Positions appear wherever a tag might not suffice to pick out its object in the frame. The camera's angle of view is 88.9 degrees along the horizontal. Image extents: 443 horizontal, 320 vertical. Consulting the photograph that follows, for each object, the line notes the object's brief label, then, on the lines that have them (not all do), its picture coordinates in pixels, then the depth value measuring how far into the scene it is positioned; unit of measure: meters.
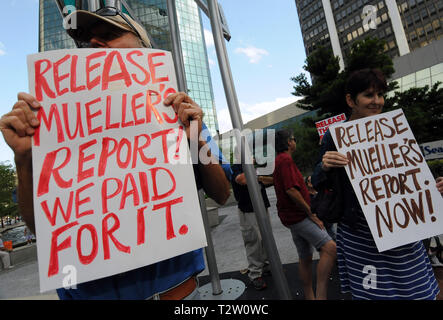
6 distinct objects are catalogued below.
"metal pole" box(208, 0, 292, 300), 1.14
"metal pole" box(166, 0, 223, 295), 2.40
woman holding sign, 1.10
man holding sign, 0.71
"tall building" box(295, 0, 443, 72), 37.66
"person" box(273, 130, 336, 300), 1.88
